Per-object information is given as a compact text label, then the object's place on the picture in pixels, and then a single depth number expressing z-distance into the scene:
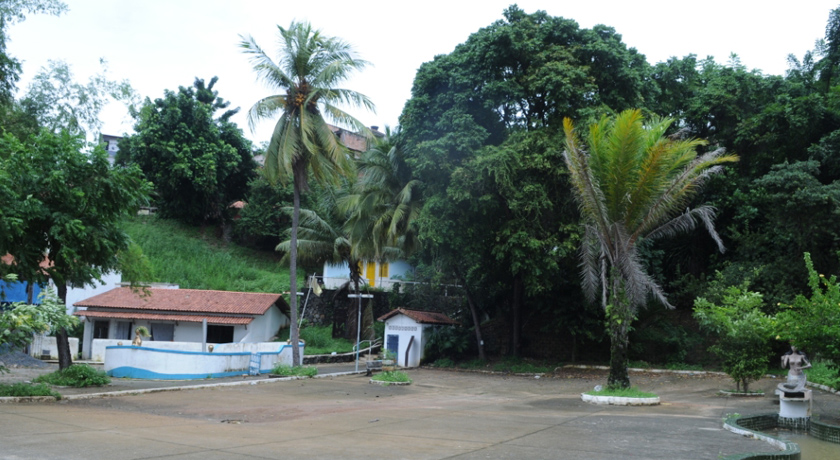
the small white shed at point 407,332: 29.27
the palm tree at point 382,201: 29.58
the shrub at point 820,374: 17.38
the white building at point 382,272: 40.03
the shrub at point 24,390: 14.31
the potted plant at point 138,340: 22.56
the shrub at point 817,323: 11.81
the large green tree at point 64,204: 15.13
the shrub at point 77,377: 17.55
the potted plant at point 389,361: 25.23
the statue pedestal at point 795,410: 12.25
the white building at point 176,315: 30.17
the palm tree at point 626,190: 15.47
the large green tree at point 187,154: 45.16
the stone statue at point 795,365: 13.67
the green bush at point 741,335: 16.64
